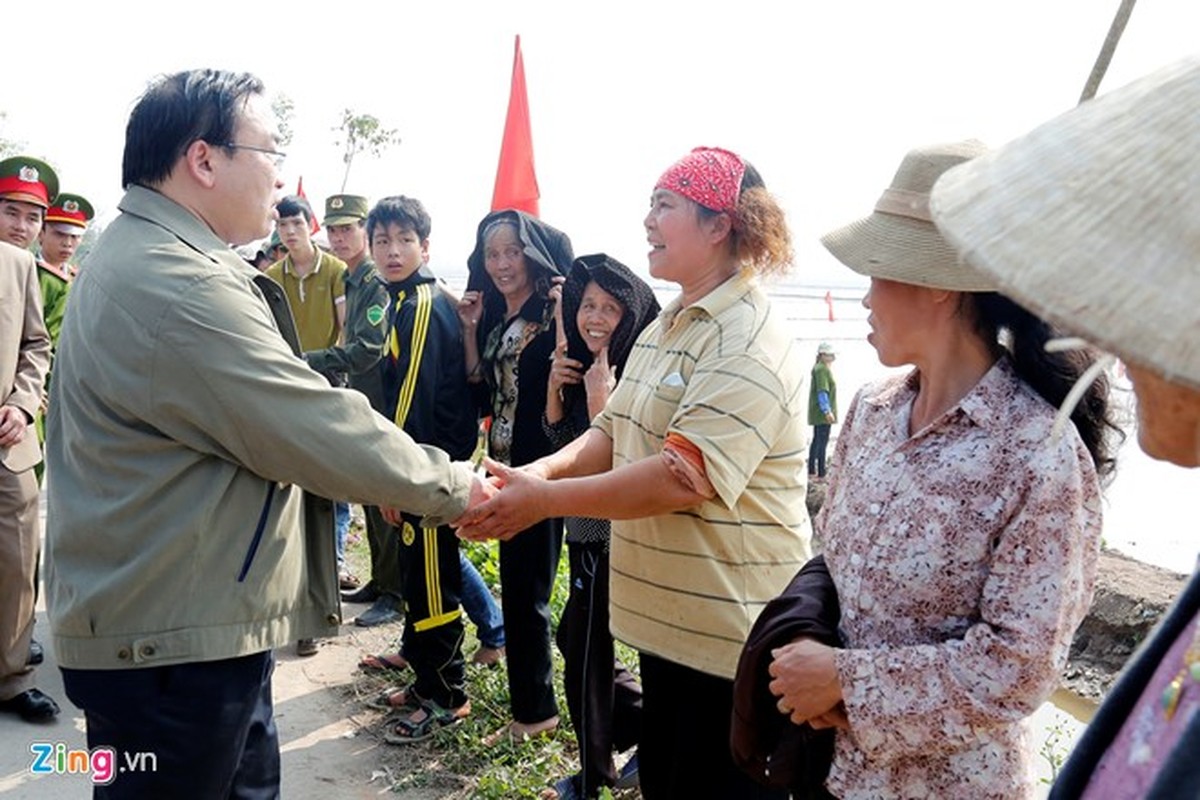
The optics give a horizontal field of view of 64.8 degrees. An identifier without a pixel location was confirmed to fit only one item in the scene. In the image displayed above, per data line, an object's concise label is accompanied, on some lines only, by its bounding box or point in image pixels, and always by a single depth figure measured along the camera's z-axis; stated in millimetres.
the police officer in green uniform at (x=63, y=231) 5496
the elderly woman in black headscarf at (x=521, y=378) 3785
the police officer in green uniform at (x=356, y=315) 5316
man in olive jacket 2012
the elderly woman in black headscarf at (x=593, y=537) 3199
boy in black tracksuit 3930
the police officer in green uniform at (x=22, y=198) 4676
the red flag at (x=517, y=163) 5289
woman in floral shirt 1511
